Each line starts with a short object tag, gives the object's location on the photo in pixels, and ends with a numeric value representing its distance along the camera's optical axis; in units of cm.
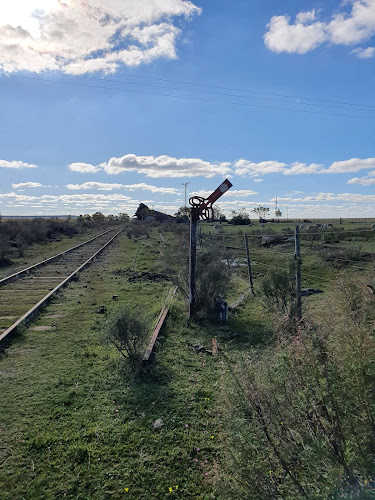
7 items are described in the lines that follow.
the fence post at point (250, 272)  1069
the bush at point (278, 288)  799
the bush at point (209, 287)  806
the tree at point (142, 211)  9669
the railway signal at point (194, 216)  727
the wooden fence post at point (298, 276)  707
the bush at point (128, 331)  545
